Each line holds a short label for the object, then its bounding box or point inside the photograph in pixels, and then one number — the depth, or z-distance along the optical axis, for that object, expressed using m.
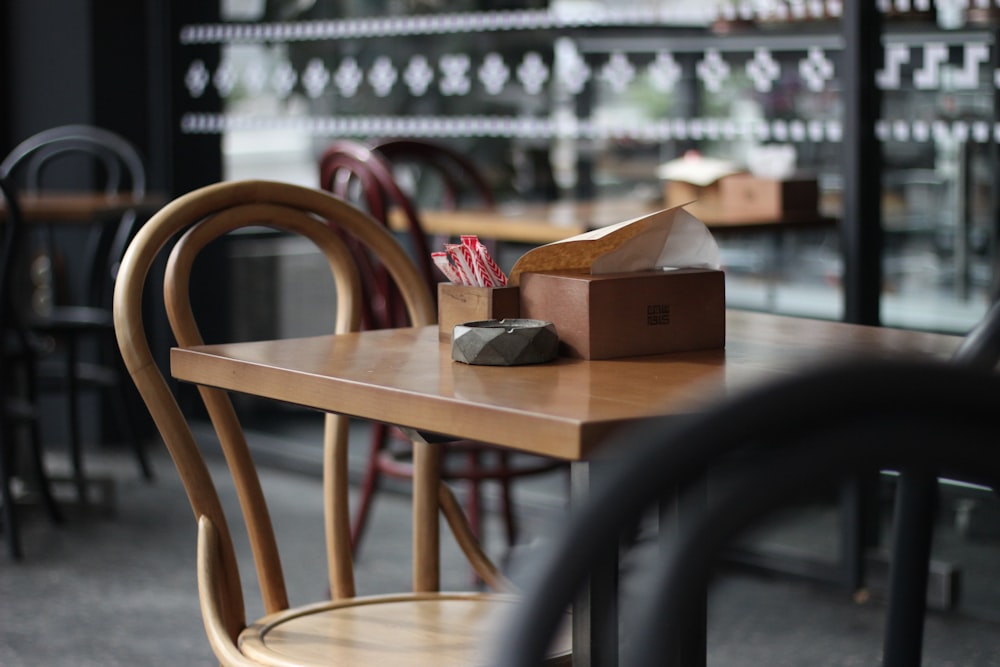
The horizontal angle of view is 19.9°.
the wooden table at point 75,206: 6.22
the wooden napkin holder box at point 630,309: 3.01
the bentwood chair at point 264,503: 3.07
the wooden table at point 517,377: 2.70
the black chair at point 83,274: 6.55
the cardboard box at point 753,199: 5.04
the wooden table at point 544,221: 4.86
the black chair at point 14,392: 5.62
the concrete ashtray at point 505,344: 2.98
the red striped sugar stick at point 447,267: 3.13
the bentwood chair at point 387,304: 4.57
